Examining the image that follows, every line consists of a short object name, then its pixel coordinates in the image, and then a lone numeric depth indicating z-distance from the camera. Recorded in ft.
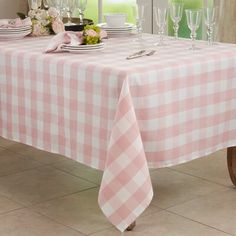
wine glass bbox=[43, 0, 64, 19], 15.27
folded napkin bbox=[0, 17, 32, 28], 14.23
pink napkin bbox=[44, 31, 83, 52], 12.27
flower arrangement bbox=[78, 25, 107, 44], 12.42
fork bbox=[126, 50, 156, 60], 11.74
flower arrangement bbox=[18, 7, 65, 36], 14.54
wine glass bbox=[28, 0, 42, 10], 14.75
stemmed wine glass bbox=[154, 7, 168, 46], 13.03
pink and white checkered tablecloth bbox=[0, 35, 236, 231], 10.65
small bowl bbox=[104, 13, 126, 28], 14.69
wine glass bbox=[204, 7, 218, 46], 12.86
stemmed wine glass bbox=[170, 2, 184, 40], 13.14
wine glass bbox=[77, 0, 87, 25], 14.89
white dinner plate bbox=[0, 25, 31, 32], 13.82
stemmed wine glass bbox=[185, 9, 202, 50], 12.73
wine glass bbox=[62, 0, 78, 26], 14.98
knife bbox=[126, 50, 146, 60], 11.72
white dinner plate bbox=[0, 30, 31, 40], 13.78
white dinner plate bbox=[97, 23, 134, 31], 14.64
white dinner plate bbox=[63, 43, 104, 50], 12.18
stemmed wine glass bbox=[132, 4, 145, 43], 13.13
